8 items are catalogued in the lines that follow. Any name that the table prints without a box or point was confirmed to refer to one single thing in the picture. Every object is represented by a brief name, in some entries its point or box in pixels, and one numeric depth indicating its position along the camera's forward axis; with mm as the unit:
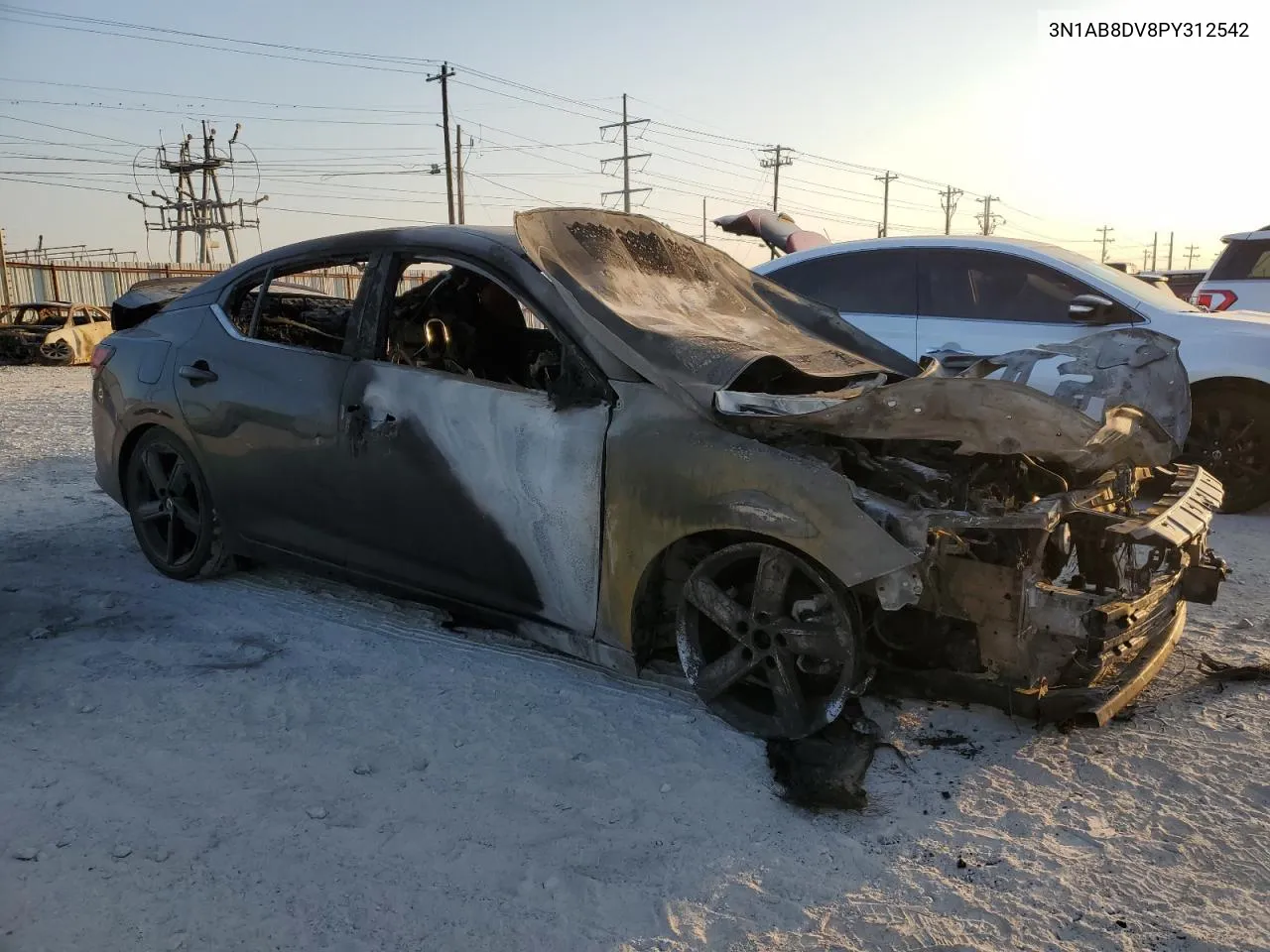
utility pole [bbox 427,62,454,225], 37906
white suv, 7816
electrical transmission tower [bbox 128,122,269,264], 57094
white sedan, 5590
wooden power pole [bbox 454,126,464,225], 38969
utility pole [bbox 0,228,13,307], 24734
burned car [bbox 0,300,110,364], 17688
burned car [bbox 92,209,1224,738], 2682
